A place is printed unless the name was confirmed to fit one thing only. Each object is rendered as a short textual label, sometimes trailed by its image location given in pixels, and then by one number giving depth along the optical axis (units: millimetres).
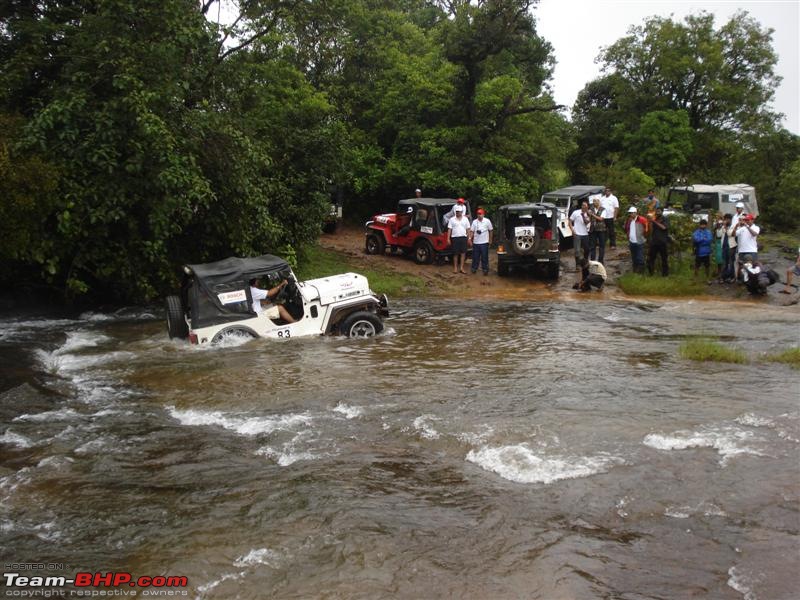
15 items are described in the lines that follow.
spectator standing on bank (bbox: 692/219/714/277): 18250
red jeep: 20922
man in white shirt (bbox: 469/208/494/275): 19766
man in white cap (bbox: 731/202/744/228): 17531
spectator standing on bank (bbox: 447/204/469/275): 19938
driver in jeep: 12461
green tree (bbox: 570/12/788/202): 34312
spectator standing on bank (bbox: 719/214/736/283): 17938
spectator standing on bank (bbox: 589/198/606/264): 19641
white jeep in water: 11992
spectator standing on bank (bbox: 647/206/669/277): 18500
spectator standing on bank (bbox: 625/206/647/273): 18969
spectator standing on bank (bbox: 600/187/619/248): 21297
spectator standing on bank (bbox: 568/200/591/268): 19219
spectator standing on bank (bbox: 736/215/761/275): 17109
